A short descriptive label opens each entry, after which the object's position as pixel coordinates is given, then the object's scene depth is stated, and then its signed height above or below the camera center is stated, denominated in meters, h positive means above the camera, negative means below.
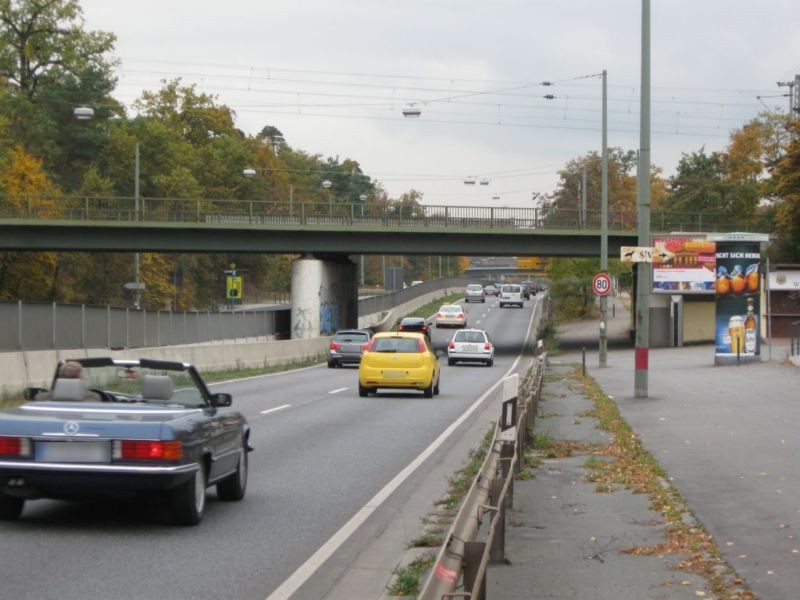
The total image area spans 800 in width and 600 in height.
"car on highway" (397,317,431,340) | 66.38 -1.68
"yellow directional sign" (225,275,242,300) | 62.29 +0.20
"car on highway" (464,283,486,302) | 121.81 -0.09
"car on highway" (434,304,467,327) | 86.38 -1.63
